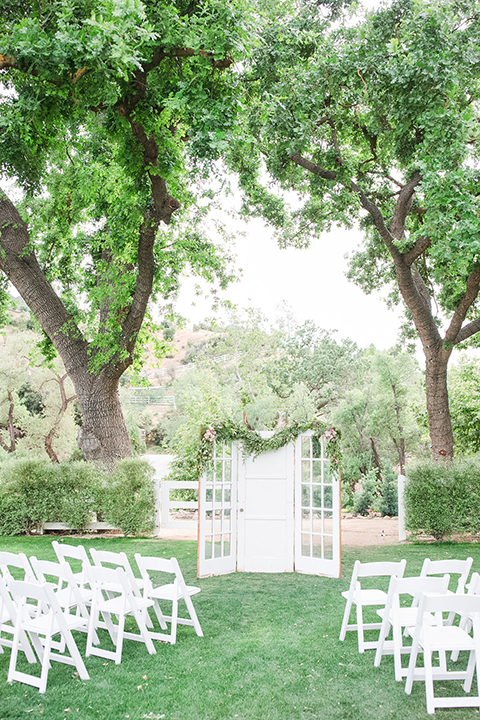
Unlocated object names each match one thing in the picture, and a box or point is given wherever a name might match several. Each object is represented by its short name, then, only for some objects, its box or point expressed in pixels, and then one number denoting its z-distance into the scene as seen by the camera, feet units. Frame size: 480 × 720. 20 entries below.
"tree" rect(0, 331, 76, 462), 78.69
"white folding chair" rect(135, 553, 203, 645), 15.57
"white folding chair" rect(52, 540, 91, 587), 16.01
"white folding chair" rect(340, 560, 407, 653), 14.61
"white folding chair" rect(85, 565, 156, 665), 14.25
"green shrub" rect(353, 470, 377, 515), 59.00
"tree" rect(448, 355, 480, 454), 48.14
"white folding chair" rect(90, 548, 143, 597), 14.93
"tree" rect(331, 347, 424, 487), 71.72
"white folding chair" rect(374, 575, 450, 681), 13.14
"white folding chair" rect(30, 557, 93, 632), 14.44
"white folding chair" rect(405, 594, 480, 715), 11.30
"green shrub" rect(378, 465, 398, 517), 55.52
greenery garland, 26.34
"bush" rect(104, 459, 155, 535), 35.47
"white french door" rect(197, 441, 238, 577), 26.16
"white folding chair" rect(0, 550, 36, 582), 15.33
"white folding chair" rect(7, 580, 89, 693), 12.55
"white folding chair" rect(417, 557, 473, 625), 14.43
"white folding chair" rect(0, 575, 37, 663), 13.34
